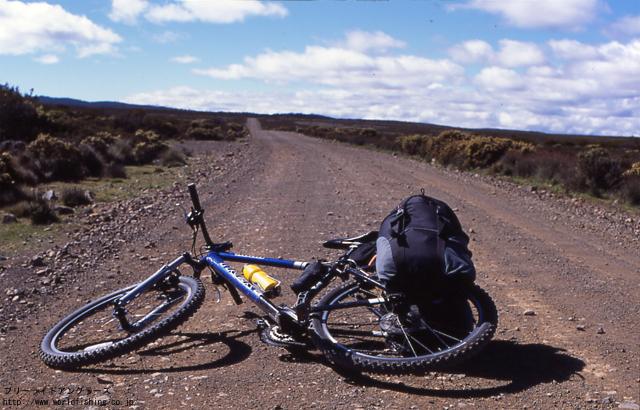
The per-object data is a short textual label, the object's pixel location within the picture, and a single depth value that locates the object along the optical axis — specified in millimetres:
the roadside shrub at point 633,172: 17094
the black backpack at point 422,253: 3953
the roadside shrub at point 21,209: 11328
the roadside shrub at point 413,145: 33519
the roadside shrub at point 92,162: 18734
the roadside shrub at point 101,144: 22347
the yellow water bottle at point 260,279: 4543
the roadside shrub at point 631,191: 15086
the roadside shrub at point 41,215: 10906
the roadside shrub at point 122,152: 22731
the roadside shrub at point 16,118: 25078
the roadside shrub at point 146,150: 24109
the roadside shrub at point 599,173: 17297
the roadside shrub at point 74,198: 12820
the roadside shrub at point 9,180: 12953
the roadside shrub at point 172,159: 23203
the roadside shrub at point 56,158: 17234
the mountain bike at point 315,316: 4008
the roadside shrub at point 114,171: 18578
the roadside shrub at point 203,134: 49250
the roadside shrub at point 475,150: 24484
